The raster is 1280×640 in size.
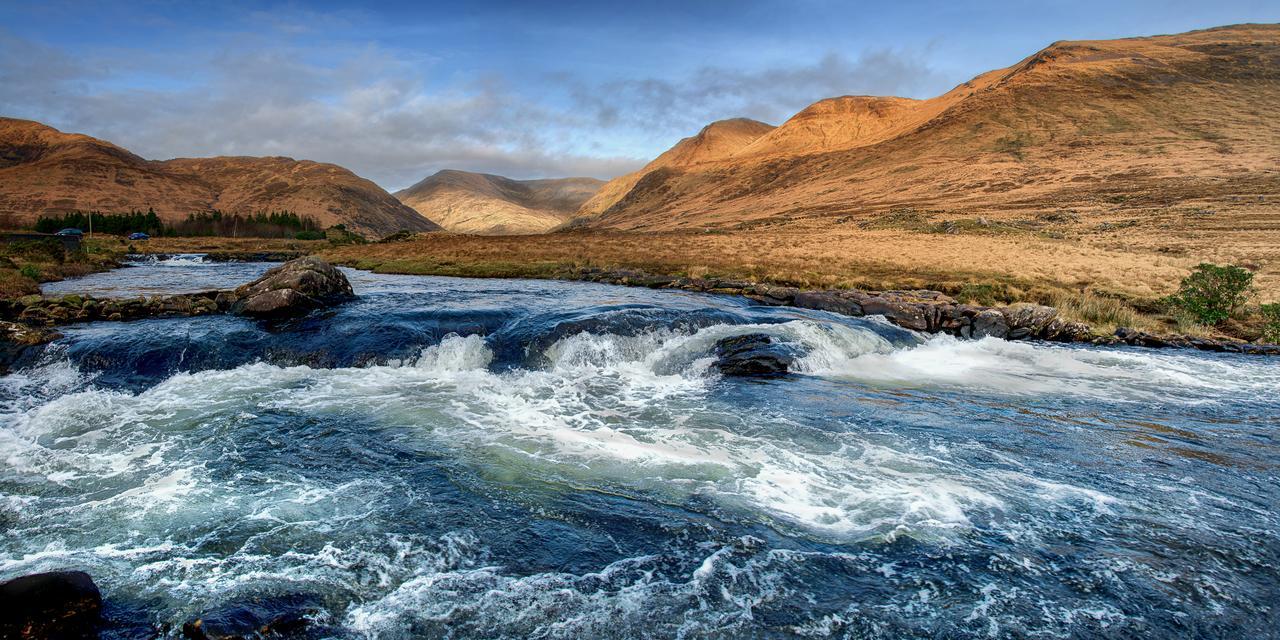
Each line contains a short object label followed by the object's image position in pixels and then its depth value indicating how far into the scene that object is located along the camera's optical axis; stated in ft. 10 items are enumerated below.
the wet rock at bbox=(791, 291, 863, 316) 73.77
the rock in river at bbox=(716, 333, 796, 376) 51.60
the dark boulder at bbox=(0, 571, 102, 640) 15.08
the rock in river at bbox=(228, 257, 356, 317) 62.39
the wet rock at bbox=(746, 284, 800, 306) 81.41
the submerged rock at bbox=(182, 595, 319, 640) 16.37
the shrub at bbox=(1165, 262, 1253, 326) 70.54
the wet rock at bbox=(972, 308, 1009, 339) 67.92
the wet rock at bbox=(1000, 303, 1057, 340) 67.82
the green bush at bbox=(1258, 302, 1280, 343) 64.39
